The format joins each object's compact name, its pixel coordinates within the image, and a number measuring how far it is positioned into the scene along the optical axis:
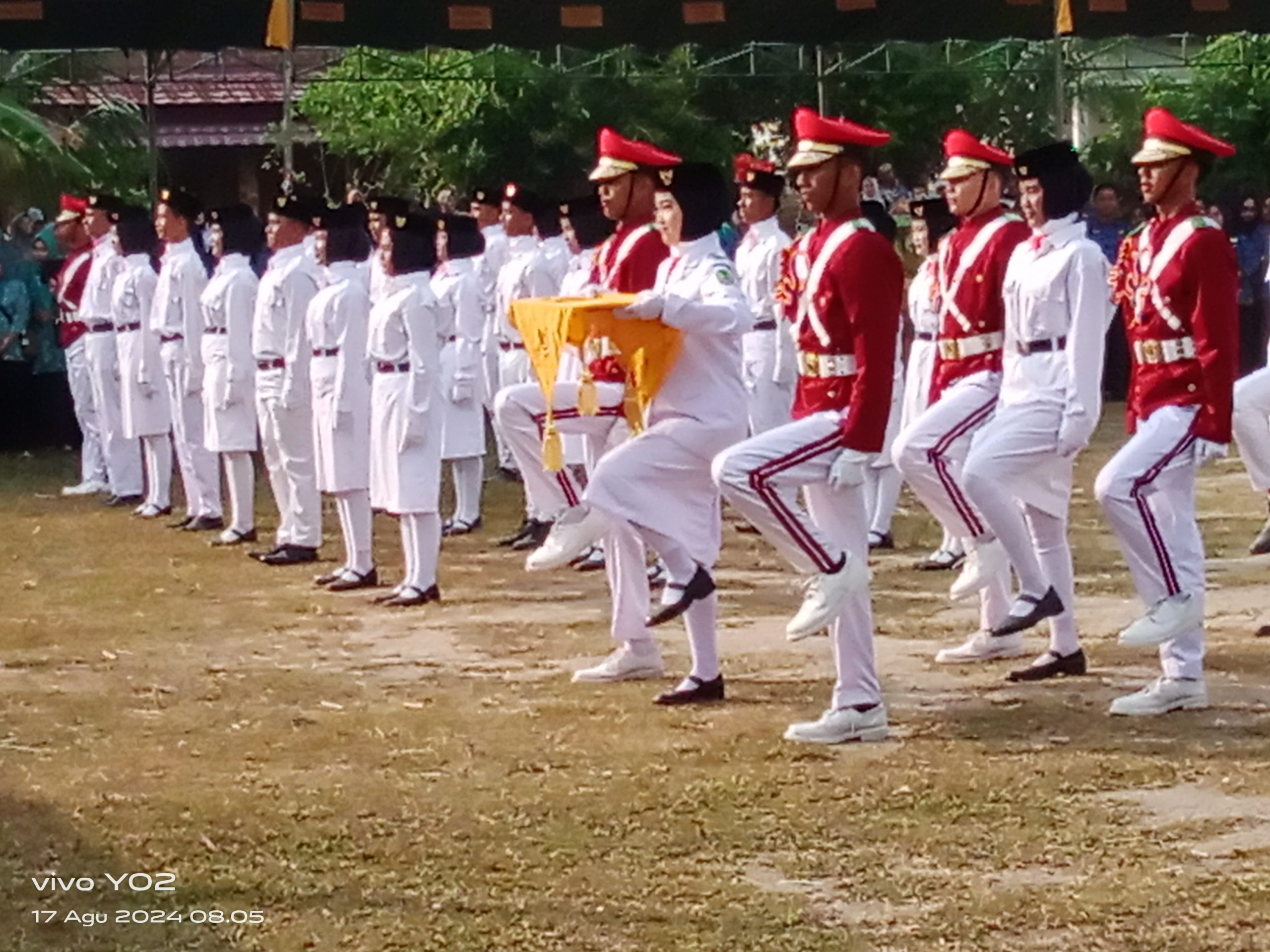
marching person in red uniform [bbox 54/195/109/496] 17.02
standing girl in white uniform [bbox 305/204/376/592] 11.98
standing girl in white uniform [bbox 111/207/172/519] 15.41
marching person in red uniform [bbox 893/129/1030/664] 8.97
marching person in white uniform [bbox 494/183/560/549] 14.27
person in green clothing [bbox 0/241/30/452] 19.67
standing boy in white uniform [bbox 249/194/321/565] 12.63
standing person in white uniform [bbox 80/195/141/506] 16.11
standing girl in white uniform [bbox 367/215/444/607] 11.35
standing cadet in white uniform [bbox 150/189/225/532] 14.62
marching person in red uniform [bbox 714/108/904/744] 7.91
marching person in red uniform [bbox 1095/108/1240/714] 8.23
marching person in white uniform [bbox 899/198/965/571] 12.34
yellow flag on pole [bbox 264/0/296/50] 14.58
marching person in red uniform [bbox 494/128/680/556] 9.27
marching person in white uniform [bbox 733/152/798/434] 13.14
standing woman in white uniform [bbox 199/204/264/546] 13.77
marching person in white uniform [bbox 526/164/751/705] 8.64
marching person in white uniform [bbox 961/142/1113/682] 8.67
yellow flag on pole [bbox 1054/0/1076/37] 15.78
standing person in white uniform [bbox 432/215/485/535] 14.05
